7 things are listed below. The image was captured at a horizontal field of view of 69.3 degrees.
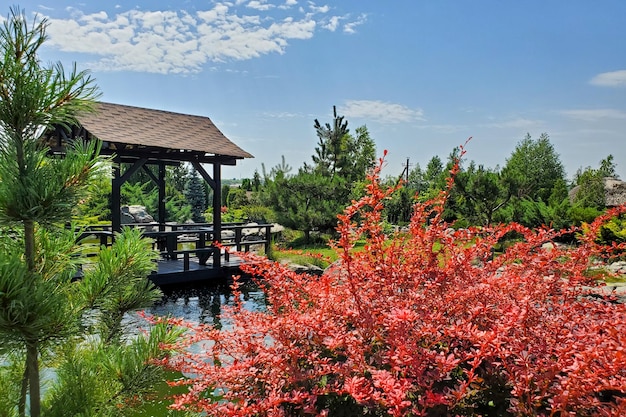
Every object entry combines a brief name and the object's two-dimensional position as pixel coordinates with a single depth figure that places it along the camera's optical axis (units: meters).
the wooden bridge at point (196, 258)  8.55
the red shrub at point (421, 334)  1.46
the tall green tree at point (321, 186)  14.20
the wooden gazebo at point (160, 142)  8.11
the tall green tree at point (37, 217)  1.33
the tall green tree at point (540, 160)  22.98
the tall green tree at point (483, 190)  11.98
